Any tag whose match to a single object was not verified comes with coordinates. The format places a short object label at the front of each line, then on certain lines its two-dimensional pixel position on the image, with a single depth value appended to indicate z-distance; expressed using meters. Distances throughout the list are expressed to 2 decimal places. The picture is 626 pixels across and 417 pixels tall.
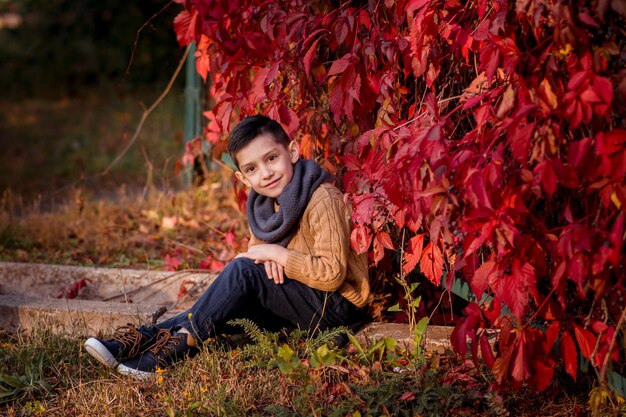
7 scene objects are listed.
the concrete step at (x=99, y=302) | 6.38
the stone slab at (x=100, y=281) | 8.01
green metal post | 11.96
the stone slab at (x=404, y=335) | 5.99
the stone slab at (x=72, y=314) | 6.79
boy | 5.97
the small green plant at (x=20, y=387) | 5.72
